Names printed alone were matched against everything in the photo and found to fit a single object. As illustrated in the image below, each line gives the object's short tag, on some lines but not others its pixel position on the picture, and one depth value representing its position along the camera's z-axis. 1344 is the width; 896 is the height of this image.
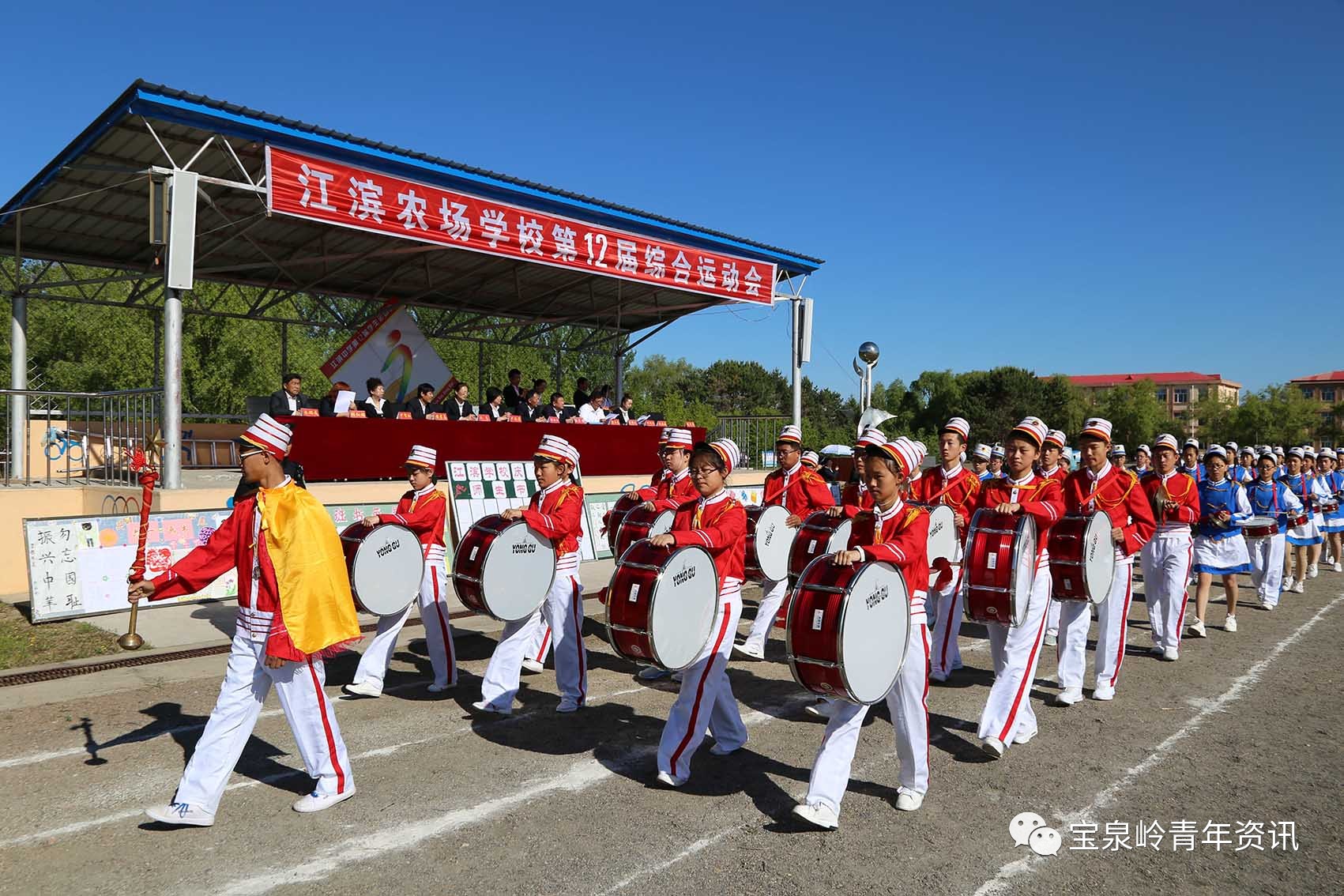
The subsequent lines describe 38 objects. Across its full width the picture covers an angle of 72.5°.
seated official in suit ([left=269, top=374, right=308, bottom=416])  12.36
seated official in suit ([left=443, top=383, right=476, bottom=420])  13.95
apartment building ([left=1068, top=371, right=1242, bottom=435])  132.38
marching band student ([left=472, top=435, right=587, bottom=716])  6.29
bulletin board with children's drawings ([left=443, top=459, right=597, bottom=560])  12.77
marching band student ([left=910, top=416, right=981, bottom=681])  7.38
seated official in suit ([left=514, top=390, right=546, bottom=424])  15.17
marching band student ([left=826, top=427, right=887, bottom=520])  4.76
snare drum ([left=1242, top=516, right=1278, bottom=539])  10.91
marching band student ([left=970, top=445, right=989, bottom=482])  11.79
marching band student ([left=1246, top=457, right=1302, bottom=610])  11.46
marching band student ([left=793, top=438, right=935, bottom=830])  4.39
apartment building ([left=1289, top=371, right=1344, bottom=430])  124.88
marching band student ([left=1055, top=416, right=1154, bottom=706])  6.84
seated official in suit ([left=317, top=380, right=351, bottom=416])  12.31
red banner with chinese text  10.88
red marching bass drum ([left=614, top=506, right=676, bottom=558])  7.03
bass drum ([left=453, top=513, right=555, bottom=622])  6.34
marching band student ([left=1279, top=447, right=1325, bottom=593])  13.24
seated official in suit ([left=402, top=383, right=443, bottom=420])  13.32
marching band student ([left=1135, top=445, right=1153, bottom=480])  9.28
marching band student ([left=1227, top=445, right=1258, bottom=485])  11.60
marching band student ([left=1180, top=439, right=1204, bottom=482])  10.83
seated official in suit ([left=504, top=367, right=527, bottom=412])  15.47
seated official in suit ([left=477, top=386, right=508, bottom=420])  14.35
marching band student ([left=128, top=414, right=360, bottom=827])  4.36
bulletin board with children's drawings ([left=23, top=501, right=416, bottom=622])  8.67
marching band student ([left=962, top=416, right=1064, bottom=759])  5.51
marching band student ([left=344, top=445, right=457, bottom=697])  6.71
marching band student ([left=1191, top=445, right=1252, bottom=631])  9.87
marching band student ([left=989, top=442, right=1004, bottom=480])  11.85
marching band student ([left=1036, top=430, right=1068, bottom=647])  6.89
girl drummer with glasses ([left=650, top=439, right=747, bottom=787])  4.93
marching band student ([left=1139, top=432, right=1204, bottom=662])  8.35
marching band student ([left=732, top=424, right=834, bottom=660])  8.35
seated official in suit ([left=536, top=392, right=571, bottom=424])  15.45
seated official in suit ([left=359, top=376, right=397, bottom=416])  12.74
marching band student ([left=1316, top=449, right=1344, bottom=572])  15.45
